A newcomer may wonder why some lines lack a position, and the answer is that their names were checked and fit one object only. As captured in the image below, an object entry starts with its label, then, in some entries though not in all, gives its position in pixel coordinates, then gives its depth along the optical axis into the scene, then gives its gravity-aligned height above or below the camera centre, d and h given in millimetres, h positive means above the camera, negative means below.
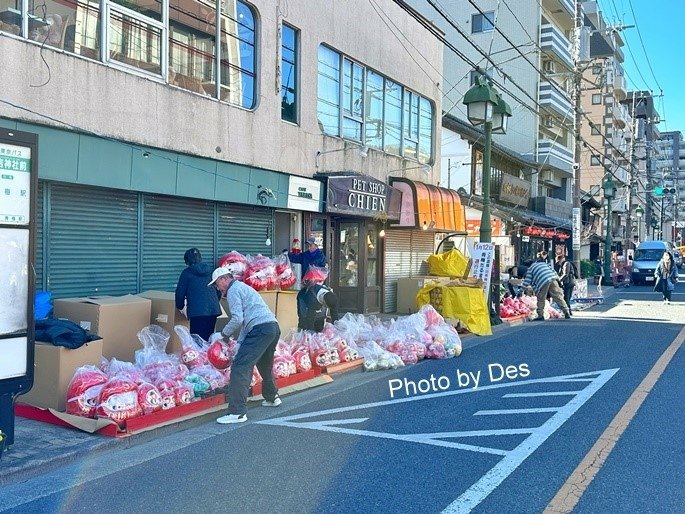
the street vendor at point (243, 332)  6785 -832
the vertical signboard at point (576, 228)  24125 +1169
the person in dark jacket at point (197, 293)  8523 -552
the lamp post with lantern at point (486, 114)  14672 +3280
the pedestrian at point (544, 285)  16312 -665
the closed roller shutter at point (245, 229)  11531 +432
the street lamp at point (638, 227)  64744 +3343
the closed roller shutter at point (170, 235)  9984 +260
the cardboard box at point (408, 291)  16562 -890
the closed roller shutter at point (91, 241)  8555 +111
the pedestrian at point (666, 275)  21344 -448
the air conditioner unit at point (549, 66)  40188 +11981
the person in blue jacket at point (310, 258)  11930 -73
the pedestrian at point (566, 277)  18545 -496
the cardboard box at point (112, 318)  7785 -832
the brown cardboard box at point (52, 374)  6473 -1256
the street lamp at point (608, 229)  31391 +1553
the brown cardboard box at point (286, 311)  10383 -923
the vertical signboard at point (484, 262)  14883 -102
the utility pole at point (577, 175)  24250 +3347
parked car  34156 +25
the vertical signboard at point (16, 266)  5258 -152
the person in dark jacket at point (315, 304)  10234 -790
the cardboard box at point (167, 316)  8773 -874
